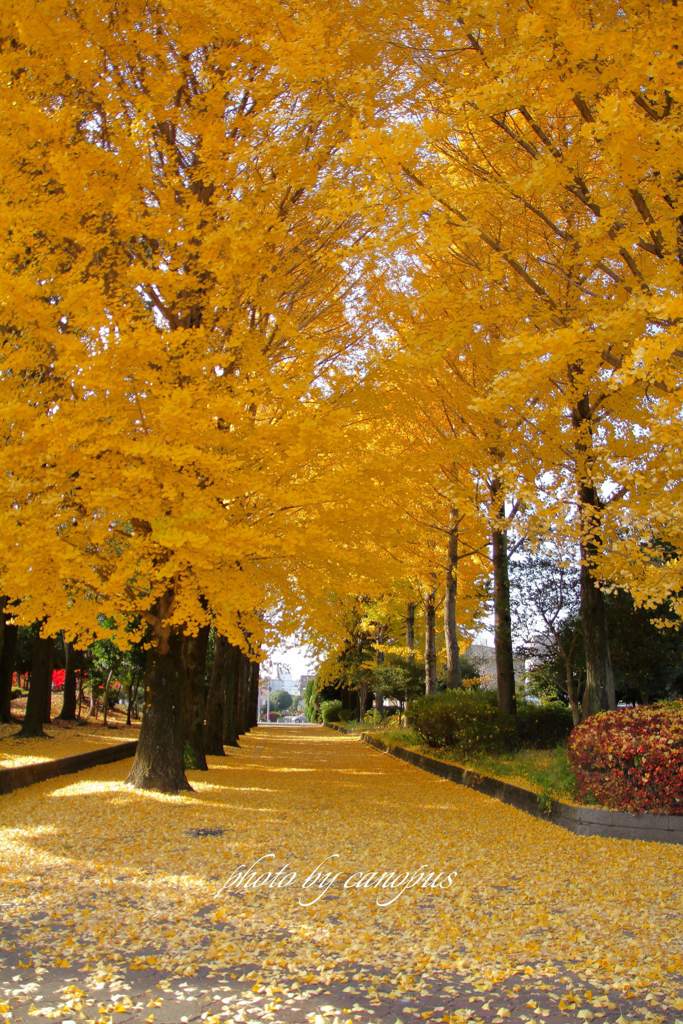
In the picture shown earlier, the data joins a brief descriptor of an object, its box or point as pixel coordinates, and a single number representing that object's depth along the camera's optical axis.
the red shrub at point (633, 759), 7.82
